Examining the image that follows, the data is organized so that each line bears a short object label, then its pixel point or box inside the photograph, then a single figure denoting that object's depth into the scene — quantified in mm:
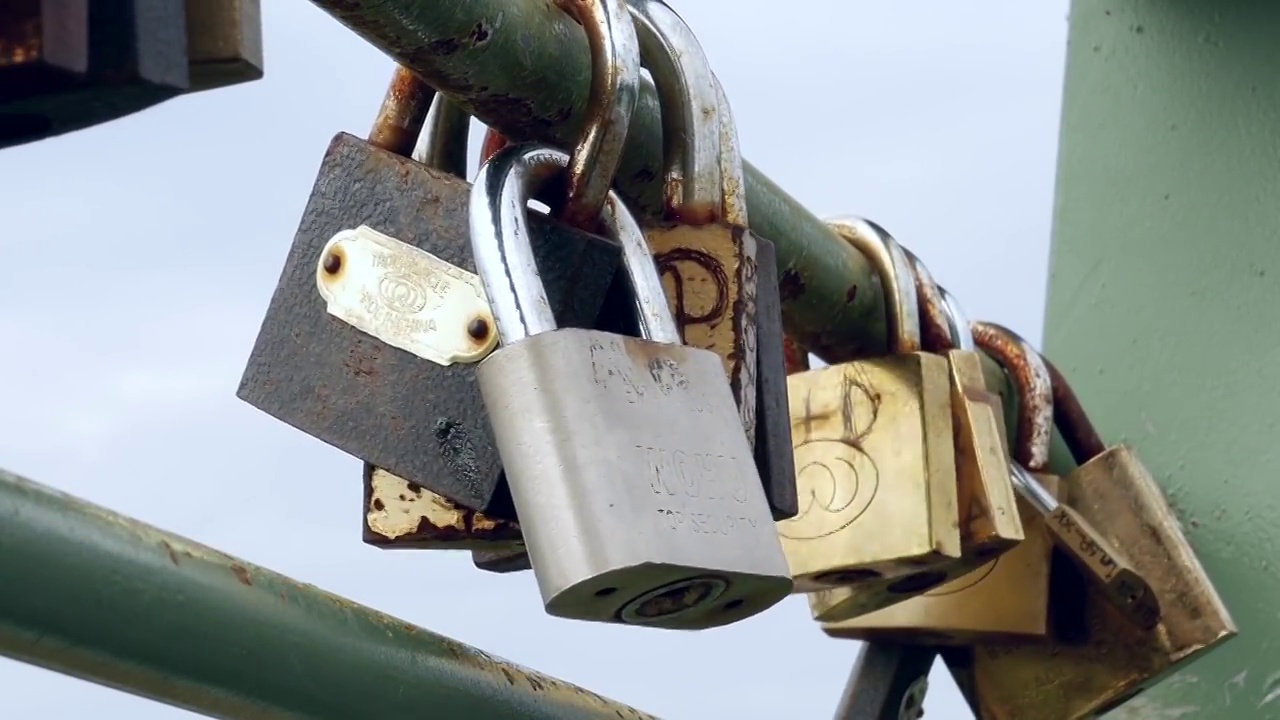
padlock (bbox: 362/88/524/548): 913
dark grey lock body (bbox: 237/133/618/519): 871
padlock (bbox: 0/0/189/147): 594
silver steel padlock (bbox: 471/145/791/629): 732
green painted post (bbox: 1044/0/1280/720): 1548
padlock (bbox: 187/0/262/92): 688
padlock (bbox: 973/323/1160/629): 1477
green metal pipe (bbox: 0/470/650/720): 658
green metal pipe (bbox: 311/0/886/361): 803
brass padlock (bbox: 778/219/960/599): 1236
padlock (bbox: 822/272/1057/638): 1465
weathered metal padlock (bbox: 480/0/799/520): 938
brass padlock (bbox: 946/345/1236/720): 1480
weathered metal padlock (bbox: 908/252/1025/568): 1261
